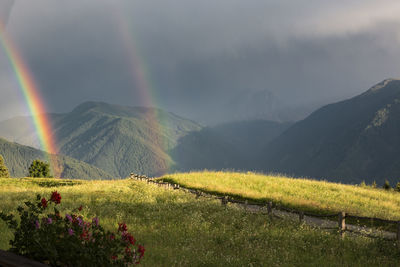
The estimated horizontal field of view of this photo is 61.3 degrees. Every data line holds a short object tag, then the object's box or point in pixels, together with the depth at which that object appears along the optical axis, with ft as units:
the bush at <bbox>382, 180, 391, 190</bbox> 150.45
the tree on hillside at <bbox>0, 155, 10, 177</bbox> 225.35
